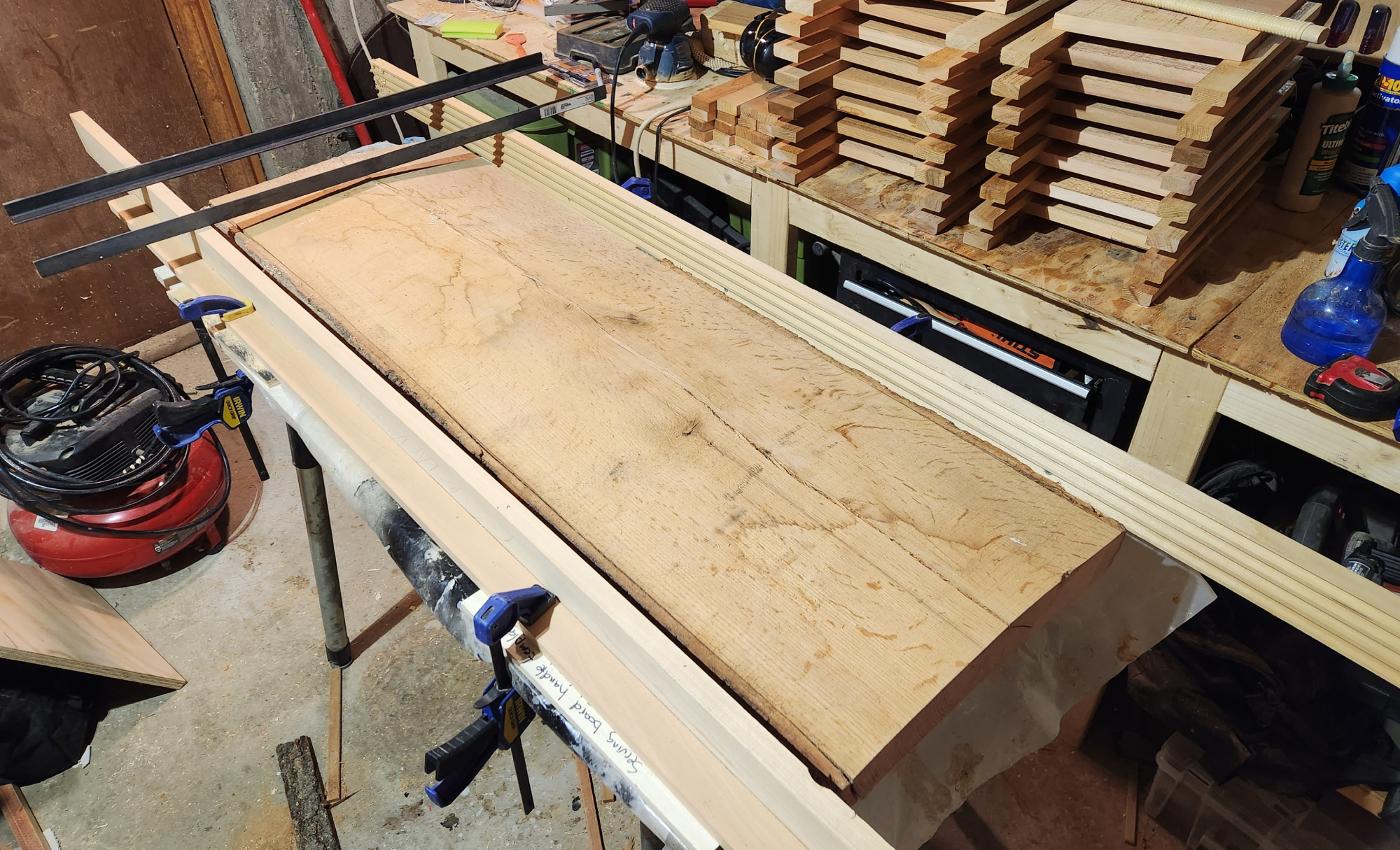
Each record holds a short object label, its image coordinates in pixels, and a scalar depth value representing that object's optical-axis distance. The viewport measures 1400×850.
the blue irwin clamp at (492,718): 0.99
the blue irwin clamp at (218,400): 1.43
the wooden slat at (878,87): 1.83
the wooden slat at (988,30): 1.57
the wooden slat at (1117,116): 1.53
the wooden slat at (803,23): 1.83
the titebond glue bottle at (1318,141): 1.68
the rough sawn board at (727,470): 0.90
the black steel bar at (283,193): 1.44
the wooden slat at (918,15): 1.69
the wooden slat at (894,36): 1.74
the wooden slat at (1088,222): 1.68
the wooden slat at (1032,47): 1.54
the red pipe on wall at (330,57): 3.15
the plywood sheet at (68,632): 2.13
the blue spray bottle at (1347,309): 1.36
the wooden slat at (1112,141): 1.56
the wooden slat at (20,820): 2.01
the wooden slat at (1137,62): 1.46
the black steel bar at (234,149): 1.51
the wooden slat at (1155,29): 1.40
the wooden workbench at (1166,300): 1.45
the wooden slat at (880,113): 1.87
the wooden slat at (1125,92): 1.50
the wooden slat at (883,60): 1.80
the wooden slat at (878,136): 1.92
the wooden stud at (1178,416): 1.53
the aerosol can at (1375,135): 1.66
